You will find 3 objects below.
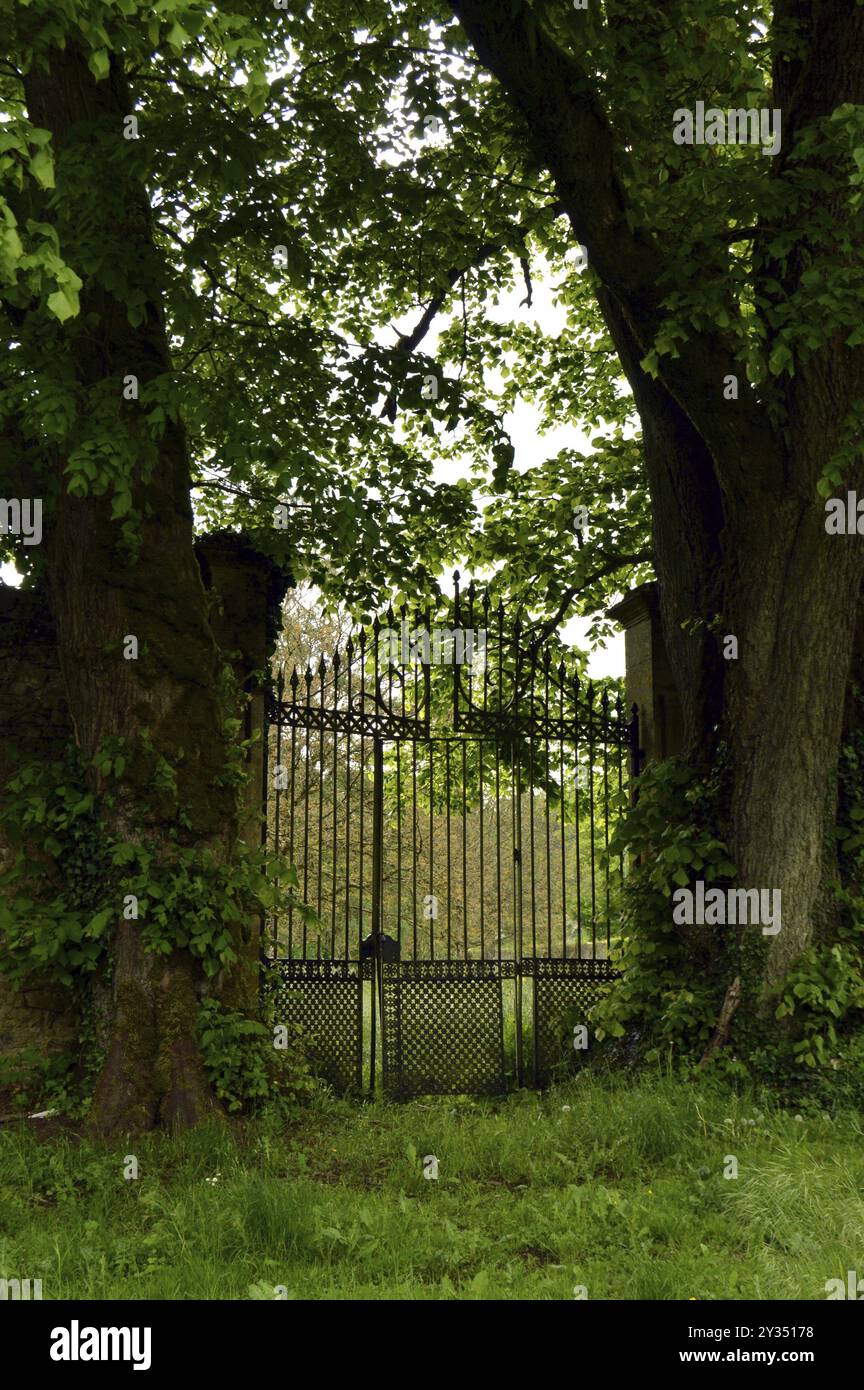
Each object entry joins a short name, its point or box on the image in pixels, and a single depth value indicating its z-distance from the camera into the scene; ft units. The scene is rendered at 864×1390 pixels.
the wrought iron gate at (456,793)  30.14
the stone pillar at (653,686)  34.27
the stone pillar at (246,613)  29.09
